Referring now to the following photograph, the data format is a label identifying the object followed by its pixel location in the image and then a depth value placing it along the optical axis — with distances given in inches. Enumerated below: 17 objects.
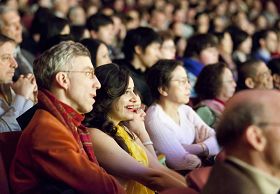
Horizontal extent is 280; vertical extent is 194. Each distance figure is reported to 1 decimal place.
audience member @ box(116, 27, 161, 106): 199.1
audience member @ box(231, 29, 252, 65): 286.0
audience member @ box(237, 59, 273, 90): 198.0
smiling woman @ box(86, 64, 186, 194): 110.9
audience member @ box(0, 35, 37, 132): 136.5
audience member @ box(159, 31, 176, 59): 213.1
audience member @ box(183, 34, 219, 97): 227.8
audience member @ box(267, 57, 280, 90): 211.6
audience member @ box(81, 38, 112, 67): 175.9
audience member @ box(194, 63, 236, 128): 179.7
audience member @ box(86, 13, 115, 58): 232.6
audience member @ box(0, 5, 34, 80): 186.9
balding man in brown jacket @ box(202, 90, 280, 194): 69.8
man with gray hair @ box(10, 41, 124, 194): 99.1
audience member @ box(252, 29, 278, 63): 297.0
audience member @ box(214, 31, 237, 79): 264.5
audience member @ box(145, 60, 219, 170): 149.3
